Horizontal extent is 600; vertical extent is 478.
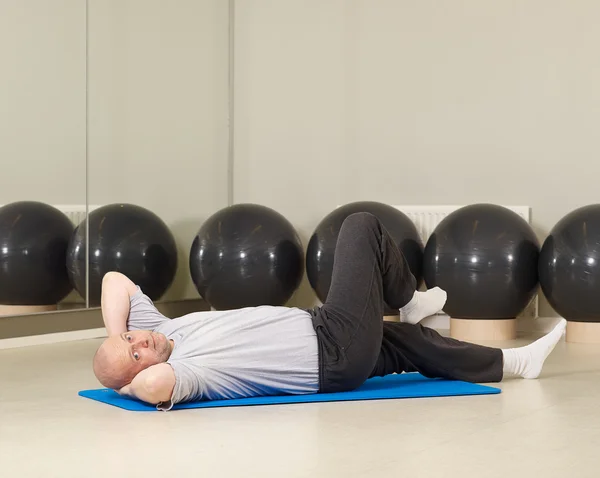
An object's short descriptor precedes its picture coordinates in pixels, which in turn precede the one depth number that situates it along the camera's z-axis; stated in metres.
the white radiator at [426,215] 6.51
